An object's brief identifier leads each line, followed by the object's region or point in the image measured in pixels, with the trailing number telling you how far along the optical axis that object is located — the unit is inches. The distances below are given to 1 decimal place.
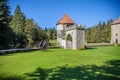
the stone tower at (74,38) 764.7
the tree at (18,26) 992.7
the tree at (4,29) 733.7
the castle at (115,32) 1287.9
